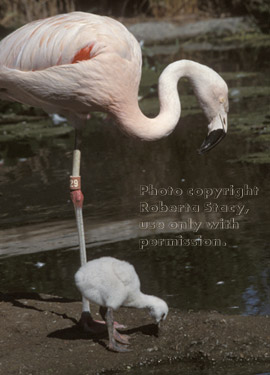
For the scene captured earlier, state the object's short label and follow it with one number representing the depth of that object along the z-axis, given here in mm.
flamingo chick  9102
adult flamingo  10789
